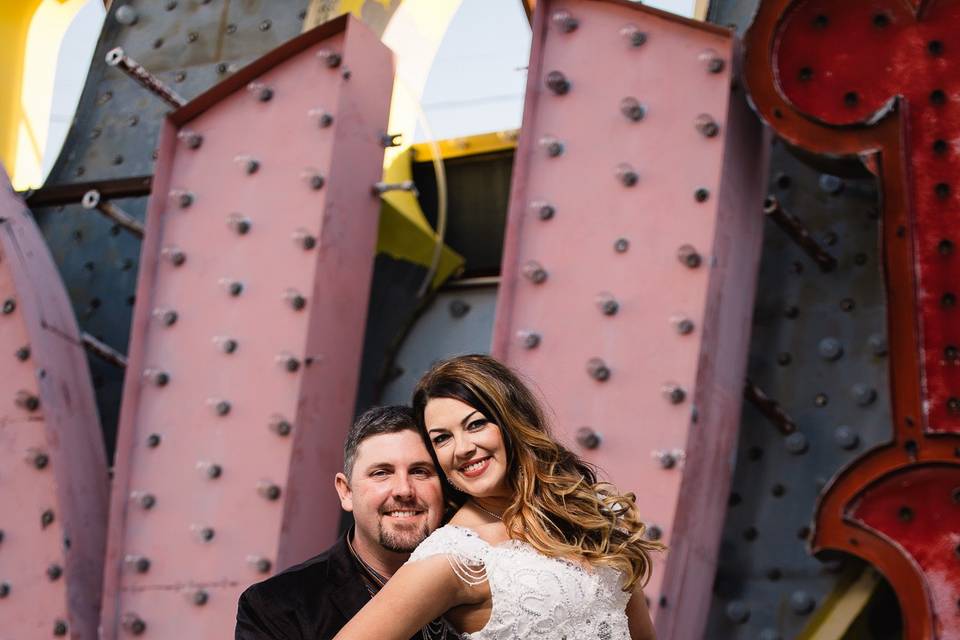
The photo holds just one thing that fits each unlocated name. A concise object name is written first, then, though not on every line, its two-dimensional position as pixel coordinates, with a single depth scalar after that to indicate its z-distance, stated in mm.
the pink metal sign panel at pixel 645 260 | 4875
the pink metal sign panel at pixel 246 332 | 5523
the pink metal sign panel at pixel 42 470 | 5883
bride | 2689
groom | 3166
